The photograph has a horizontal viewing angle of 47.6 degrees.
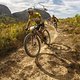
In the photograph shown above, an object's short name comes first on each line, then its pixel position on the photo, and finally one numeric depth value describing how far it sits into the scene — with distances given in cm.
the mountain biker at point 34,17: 432
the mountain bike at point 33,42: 418
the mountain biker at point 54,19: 758
